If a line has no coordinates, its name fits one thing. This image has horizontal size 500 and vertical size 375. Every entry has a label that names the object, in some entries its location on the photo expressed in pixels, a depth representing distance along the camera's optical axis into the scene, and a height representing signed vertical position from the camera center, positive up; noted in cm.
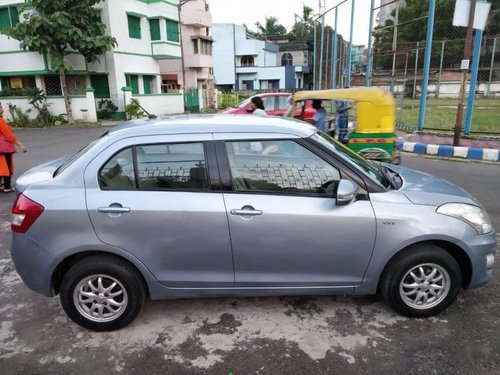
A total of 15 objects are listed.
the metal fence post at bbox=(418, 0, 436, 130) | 1146 +76
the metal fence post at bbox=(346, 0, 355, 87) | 1561 +115
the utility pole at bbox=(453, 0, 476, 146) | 932 +35
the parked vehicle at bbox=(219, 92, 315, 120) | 1337 -50
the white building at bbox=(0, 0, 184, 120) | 2117 +150
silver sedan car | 289 -99
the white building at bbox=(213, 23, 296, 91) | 4704 +290
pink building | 3222 +221
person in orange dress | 701 -105
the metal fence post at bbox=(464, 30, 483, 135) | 1072 +21
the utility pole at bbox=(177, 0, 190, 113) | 2759 +79
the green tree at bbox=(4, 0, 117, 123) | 1836 +281
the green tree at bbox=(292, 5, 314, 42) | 6228 +971
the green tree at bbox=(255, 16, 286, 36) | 7550 +1141
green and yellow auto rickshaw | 657 -58
